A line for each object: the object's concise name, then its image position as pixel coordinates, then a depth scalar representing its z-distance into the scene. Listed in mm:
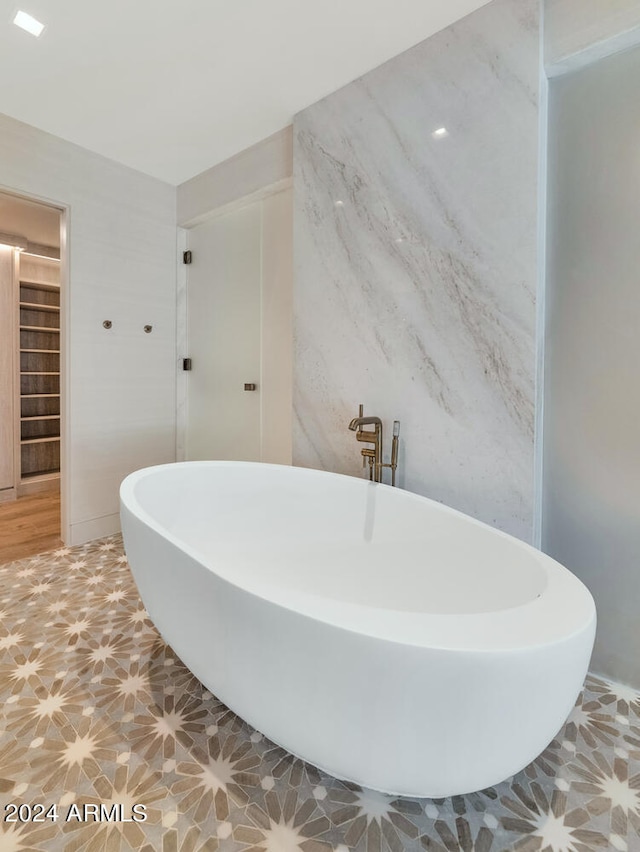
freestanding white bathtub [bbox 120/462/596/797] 675
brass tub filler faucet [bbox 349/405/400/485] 1678
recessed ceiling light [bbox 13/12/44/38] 1529
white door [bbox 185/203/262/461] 2525
